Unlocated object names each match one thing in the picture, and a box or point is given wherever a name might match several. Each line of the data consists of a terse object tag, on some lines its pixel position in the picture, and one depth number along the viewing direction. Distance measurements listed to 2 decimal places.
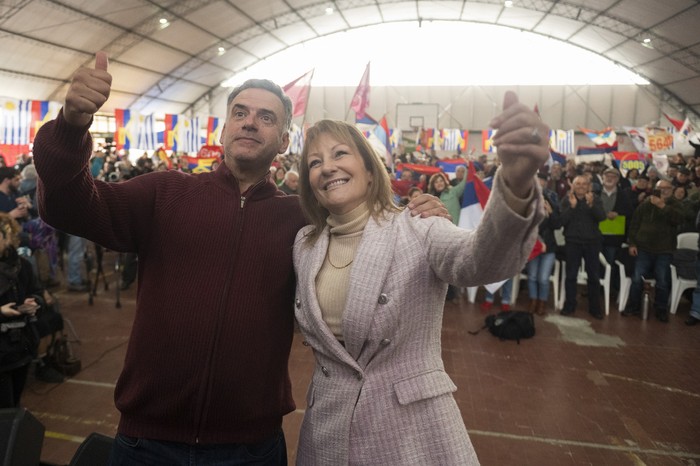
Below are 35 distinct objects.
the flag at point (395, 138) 18.50
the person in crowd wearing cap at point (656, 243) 7.06
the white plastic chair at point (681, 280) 7.29
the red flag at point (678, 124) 13.78
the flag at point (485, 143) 21.32
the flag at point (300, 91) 10.66
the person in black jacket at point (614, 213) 7.64
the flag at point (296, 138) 16.77
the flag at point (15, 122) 13.15
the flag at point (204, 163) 11.82
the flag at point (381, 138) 9.45
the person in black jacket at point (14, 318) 3.34
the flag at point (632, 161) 13.48
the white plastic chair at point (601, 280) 7.41
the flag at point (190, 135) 16.48
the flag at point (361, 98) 12.57
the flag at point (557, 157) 10.38
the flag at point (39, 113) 13.60
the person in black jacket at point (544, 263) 7.15
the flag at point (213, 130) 16.22
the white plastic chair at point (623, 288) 7.47
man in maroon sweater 1.61
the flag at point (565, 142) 21.37
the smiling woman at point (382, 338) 1.48
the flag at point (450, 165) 13.29
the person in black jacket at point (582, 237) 7.04
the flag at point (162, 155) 14.37
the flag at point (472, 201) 6.37
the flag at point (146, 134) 15.43
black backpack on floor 6.13
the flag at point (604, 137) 15.54
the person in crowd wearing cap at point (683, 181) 9.32
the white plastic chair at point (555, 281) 7.61
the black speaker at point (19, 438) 2.31
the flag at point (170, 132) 16.06
